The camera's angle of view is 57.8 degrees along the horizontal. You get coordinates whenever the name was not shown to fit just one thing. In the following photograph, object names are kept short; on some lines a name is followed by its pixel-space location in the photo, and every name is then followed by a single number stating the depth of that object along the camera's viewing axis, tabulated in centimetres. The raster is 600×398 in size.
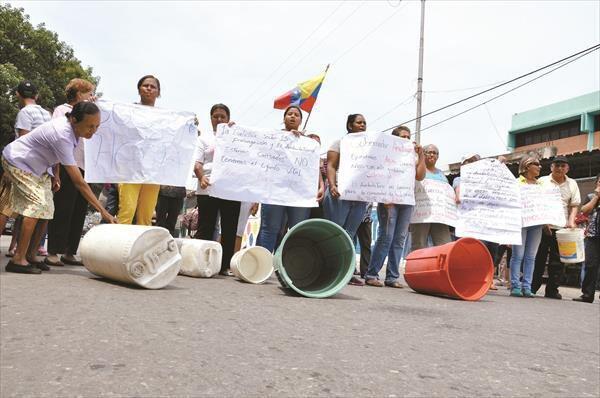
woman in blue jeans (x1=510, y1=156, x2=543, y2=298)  704
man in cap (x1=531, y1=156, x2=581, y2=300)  734
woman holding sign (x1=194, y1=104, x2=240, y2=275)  586
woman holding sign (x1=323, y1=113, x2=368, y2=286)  615
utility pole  2033
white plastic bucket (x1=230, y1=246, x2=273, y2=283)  538
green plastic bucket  484
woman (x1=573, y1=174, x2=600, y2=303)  691
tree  1786
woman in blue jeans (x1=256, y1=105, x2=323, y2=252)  583
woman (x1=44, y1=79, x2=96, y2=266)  521
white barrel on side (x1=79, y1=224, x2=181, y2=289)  404
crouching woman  438
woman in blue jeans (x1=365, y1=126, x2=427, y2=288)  629
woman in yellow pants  548
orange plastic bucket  533
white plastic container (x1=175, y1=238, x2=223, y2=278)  538
